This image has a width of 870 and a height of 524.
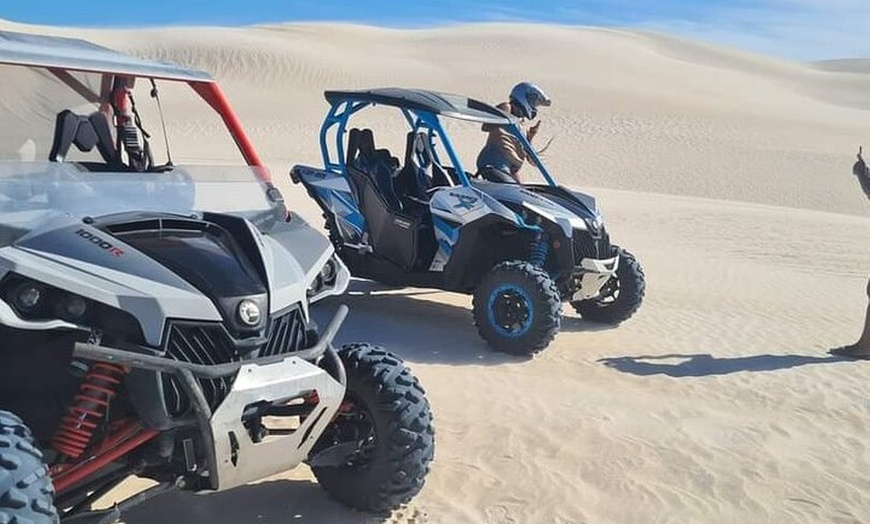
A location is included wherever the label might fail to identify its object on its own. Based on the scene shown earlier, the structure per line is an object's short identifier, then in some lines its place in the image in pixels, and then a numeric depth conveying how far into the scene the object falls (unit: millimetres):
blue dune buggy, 7098
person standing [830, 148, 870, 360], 7793
